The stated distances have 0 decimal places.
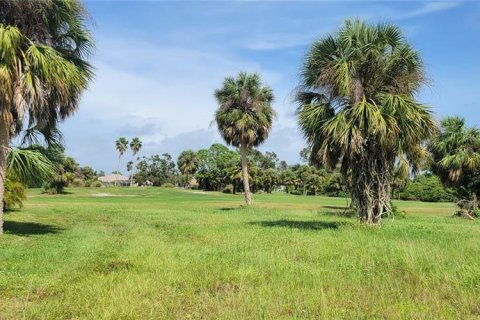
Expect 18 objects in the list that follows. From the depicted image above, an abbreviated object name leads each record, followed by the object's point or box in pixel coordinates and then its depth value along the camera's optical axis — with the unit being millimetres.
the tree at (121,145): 121438
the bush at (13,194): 27188
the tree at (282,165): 160188
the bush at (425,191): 86750
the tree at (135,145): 124450
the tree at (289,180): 115312
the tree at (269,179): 104475
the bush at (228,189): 96575
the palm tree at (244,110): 39188
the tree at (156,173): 138250
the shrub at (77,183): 88938
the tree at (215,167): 101125
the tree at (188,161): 119675
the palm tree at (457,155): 36156
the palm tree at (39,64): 15070
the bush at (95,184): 103250
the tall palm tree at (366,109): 16938
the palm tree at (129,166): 146112
